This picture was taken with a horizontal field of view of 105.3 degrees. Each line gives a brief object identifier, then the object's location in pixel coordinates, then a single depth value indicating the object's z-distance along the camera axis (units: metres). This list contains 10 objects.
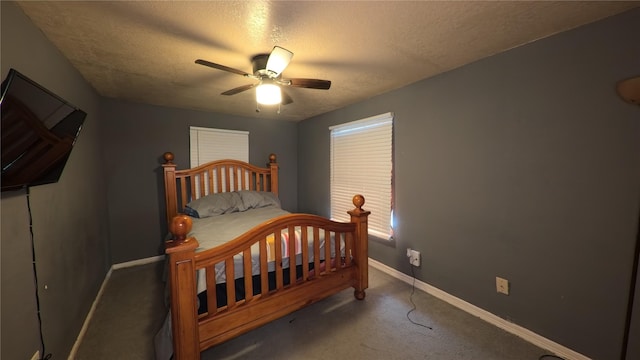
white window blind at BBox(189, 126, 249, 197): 3.31
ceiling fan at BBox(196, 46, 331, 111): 1.56
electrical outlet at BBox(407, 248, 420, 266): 2.45
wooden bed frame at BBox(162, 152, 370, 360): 1.36
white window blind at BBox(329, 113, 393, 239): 2.74
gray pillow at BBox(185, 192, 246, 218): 2.80
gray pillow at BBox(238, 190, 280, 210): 3.08
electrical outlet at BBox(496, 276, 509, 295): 1.85
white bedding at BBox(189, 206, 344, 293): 1.64
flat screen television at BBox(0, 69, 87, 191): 0.92
